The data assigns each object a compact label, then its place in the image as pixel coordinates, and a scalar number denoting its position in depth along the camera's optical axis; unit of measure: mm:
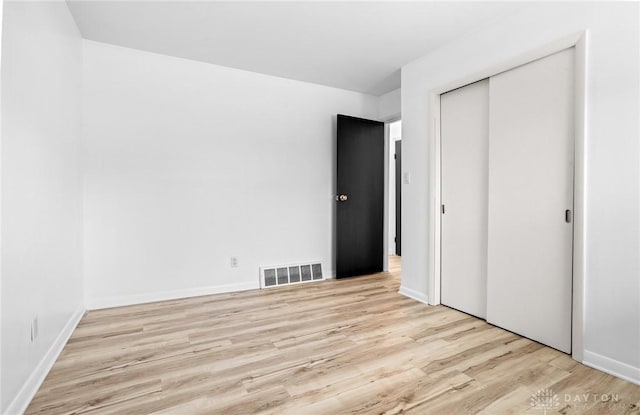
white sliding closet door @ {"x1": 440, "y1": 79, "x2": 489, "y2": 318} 2787
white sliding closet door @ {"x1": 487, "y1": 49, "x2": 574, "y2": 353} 2184
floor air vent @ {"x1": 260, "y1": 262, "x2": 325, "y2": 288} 3771
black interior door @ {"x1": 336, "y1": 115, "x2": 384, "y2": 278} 4172
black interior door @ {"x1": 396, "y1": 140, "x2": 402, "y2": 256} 5995
